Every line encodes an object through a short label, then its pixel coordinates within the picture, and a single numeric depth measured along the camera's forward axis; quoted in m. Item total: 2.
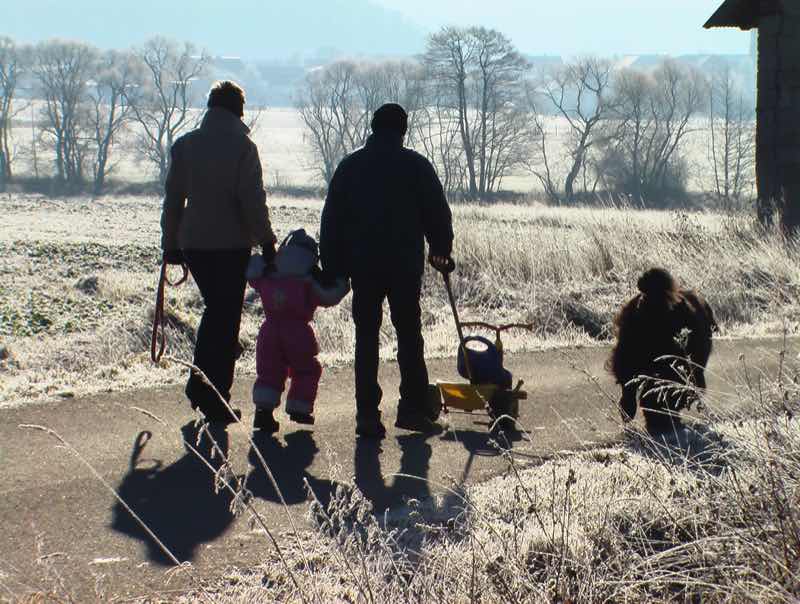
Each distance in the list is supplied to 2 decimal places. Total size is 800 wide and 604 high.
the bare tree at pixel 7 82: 80.88
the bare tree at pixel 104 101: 81.44
